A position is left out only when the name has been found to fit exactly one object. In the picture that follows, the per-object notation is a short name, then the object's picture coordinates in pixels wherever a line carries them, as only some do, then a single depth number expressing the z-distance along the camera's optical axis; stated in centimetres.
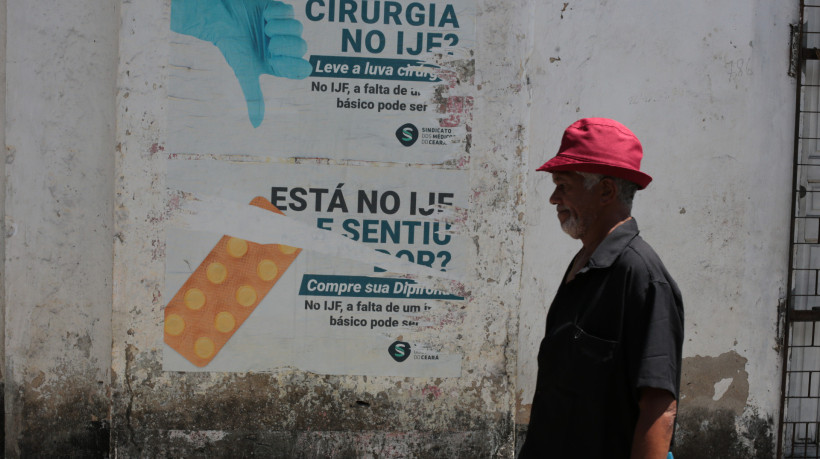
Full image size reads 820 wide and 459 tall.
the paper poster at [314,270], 389
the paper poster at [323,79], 386
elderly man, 194
